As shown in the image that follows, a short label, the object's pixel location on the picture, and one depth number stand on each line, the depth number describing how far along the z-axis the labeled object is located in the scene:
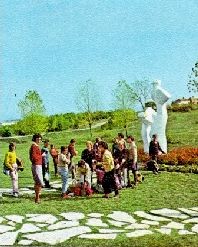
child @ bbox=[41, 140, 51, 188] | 16.89
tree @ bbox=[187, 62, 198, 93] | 42.57
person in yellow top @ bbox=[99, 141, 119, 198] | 14.69
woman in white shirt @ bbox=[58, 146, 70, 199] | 14.84
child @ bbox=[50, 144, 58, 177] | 19.67
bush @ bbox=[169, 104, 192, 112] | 49.72
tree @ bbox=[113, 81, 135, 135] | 45.72
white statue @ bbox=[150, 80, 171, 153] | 23.12
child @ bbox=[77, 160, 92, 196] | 15.07
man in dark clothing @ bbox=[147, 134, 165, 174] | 19.31
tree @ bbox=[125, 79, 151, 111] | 49.06
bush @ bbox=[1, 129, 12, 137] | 52.69
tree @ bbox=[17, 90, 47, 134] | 46.75
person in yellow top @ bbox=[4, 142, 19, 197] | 15.27
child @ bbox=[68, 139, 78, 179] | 18.48
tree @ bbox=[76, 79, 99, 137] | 49.84
